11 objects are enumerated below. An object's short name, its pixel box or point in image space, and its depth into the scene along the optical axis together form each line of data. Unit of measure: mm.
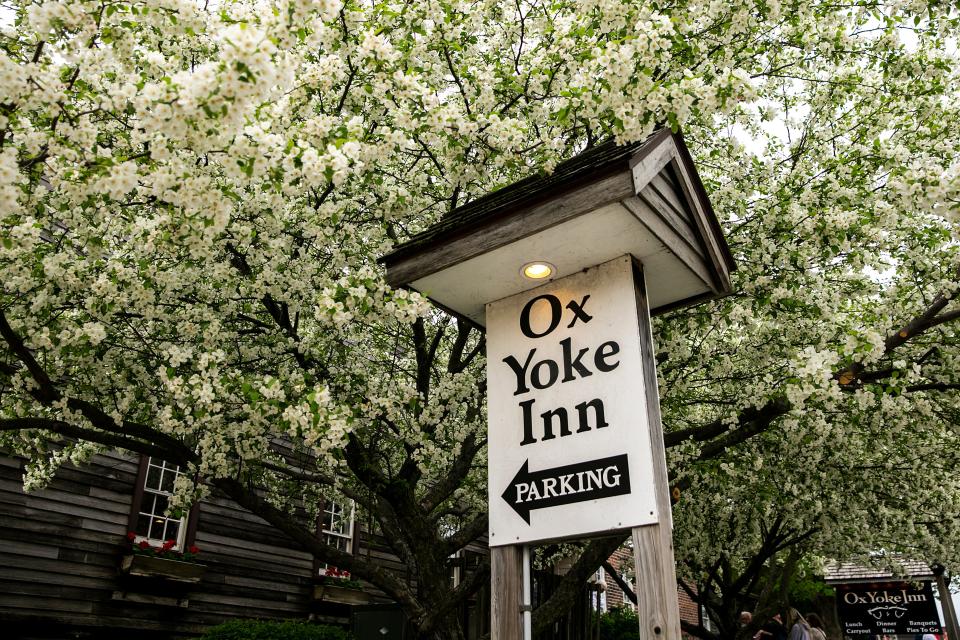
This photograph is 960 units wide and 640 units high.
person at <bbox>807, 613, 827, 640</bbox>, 11868
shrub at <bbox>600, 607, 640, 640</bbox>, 15133
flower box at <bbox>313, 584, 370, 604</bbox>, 11299
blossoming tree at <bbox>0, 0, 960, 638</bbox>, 4484
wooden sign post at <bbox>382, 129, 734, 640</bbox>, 3686
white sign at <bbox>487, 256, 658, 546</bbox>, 3709
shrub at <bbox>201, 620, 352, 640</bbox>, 7883
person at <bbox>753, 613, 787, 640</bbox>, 13065
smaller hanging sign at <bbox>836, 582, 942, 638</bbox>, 16406
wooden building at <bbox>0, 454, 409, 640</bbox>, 7910
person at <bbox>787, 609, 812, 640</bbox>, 11125
